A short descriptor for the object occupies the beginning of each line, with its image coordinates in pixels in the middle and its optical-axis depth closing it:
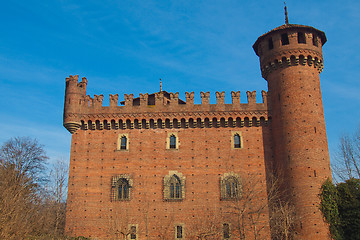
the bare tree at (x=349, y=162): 33.96
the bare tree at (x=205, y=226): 26.41
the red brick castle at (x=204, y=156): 26.91
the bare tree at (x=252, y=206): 26.75
